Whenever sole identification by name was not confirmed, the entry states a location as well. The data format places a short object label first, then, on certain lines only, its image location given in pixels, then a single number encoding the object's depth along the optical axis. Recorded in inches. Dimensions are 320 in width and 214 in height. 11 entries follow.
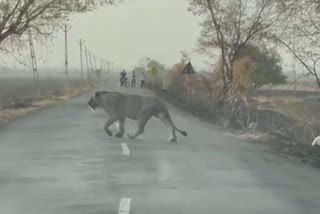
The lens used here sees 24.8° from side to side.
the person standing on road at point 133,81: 3297.2
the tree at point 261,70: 1771.7
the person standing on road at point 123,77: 3150.3
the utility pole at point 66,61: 2869.8
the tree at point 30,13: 1316.4
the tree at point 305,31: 780.5
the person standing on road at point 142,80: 3317.9
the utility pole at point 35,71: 2090.3
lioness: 768.3
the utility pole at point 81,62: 4661.2
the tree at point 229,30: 1579.7
